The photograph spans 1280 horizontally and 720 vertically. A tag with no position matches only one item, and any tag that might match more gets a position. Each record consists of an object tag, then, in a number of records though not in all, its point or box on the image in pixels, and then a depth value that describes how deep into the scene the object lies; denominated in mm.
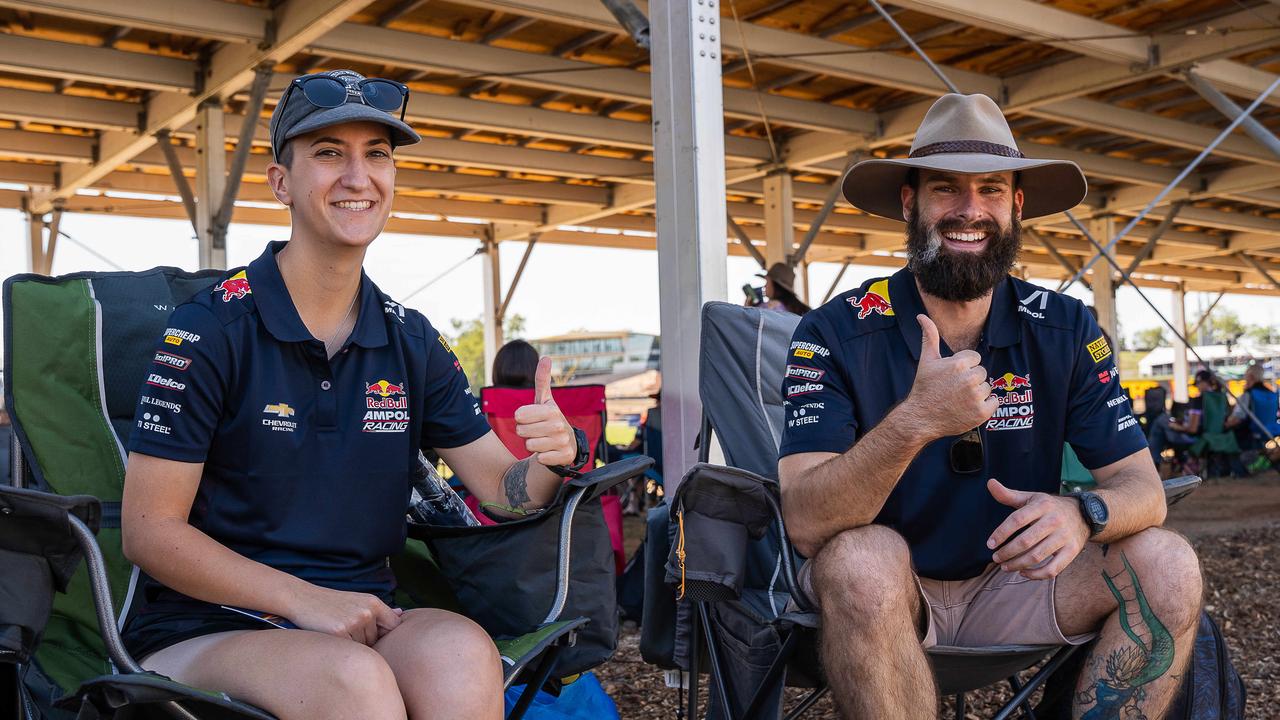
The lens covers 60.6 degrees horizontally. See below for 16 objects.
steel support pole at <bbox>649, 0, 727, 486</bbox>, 3068
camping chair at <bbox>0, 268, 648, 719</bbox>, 1642
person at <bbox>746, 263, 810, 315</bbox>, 4863
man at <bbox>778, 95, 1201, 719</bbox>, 1594
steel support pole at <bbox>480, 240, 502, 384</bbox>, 13180
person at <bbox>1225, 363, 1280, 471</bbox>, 9461
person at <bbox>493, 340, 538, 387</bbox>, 4262
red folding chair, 3867
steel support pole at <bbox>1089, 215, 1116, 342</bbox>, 12445
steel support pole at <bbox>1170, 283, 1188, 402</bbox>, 20109
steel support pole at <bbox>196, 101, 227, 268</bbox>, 7375
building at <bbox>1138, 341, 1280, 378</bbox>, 33219
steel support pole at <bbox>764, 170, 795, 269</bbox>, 9414
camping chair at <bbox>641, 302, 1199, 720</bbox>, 1739
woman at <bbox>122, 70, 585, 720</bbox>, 1388
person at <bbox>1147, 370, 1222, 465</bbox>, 9820
